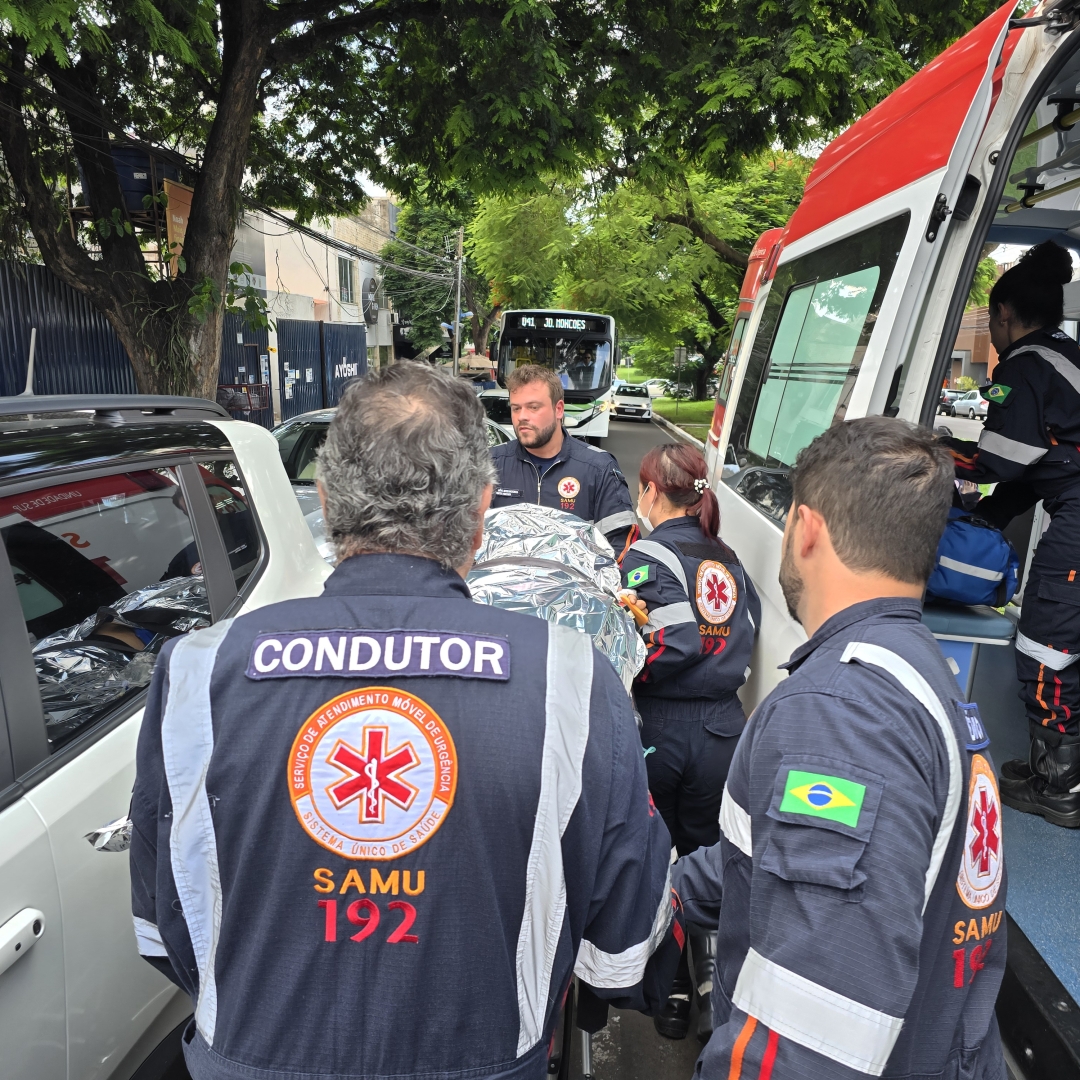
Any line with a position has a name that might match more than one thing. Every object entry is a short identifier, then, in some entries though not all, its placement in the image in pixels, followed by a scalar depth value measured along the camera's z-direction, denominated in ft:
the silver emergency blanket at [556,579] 7.79
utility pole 90.76
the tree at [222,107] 23.68
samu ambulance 6.76
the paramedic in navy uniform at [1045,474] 8.87
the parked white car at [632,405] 107.86
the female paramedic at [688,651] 8.78
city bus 59.67
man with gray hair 3.62
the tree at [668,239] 62.23
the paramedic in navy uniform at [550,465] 13.19
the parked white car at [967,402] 79.72
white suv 5.30
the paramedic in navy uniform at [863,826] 3.44
